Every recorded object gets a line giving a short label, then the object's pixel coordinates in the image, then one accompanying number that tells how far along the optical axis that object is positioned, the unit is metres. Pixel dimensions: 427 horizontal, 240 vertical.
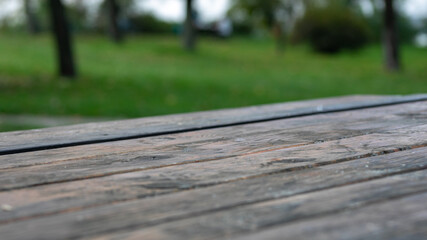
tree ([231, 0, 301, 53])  28.05
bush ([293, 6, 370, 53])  23.45
